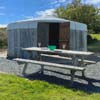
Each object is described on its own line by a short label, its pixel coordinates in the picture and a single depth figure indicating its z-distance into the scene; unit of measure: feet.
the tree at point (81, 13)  40.21
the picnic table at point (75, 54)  11.13
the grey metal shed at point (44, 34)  18.63
